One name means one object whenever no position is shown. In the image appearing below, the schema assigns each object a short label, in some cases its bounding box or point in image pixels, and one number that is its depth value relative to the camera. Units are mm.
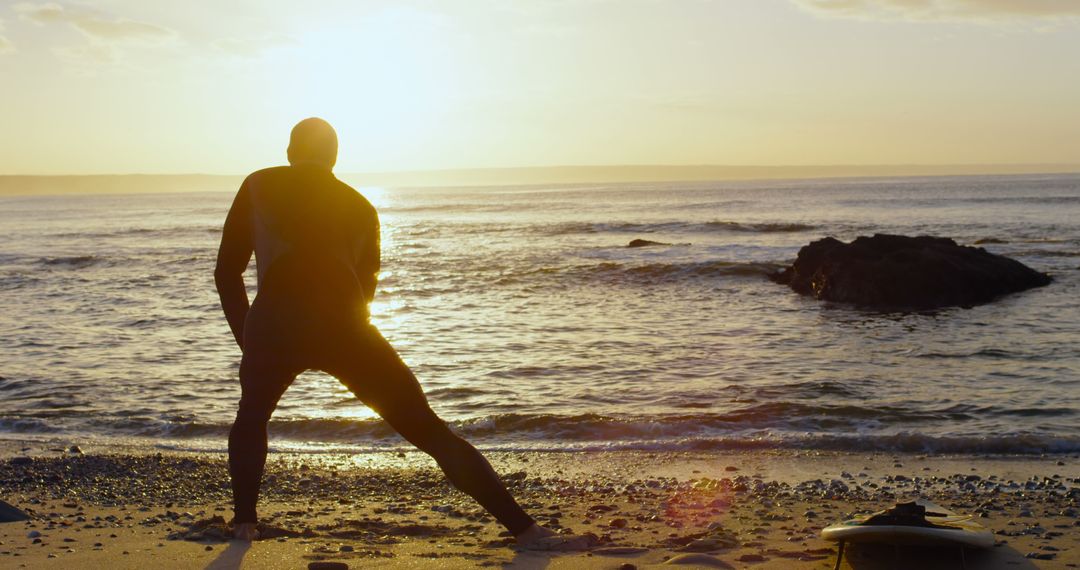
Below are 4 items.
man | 4352
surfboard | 4449
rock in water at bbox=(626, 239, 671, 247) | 34956
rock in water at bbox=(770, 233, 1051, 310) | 17844
